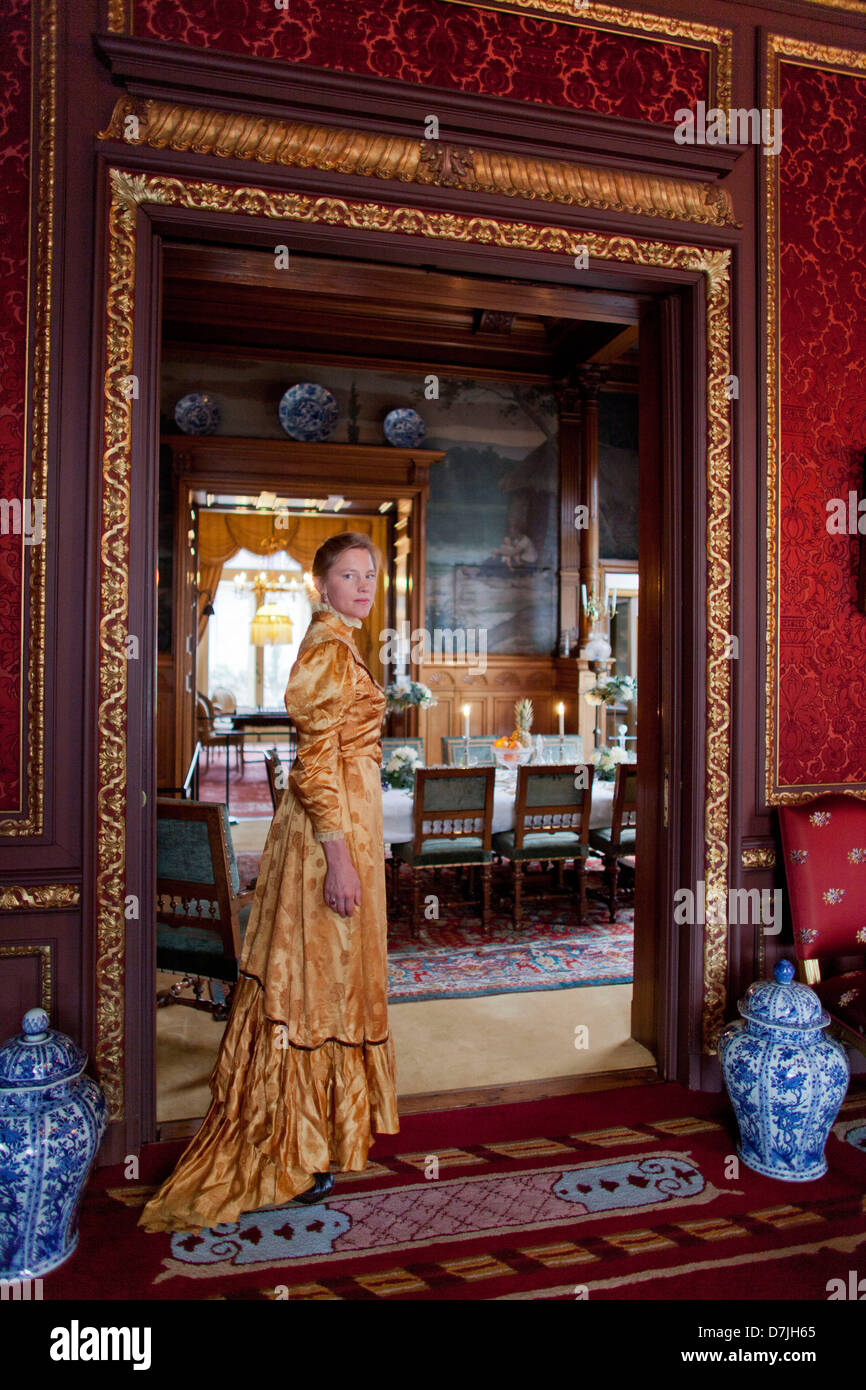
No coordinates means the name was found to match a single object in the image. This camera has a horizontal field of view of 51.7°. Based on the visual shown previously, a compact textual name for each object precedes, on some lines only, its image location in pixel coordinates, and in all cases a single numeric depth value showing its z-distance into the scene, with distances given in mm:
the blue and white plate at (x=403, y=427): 8539
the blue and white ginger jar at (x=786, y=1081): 2461
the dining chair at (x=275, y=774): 4950
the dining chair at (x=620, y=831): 4934
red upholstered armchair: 2836
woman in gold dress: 2250
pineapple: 5906
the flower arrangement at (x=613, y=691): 5785
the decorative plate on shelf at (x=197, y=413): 8102
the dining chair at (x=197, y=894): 3021
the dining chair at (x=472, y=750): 5777
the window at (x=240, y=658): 15141
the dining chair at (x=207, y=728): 10793
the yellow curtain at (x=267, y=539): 10914
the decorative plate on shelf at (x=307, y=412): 8305
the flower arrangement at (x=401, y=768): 5113
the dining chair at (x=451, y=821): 4578
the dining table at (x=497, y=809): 4672
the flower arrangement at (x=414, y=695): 6254
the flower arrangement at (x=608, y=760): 5617
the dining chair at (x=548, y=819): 4785
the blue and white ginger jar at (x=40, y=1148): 2041
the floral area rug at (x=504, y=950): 4137
